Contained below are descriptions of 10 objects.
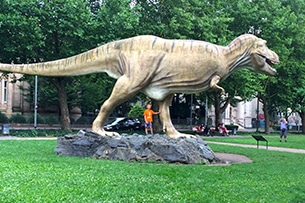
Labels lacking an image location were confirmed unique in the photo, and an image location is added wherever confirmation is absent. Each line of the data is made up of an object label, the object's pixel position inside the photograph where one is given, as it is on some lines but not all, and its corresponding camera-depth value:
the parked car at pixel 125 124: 36.91
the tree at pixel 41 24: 21.42
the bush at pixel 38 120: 41.91
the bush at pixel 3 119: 39.97
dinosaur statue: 12.91
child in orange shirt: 17.86
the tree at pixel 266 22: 30.33
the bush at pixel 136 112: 43.86
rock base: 12.50
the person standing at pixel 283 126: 25.55
